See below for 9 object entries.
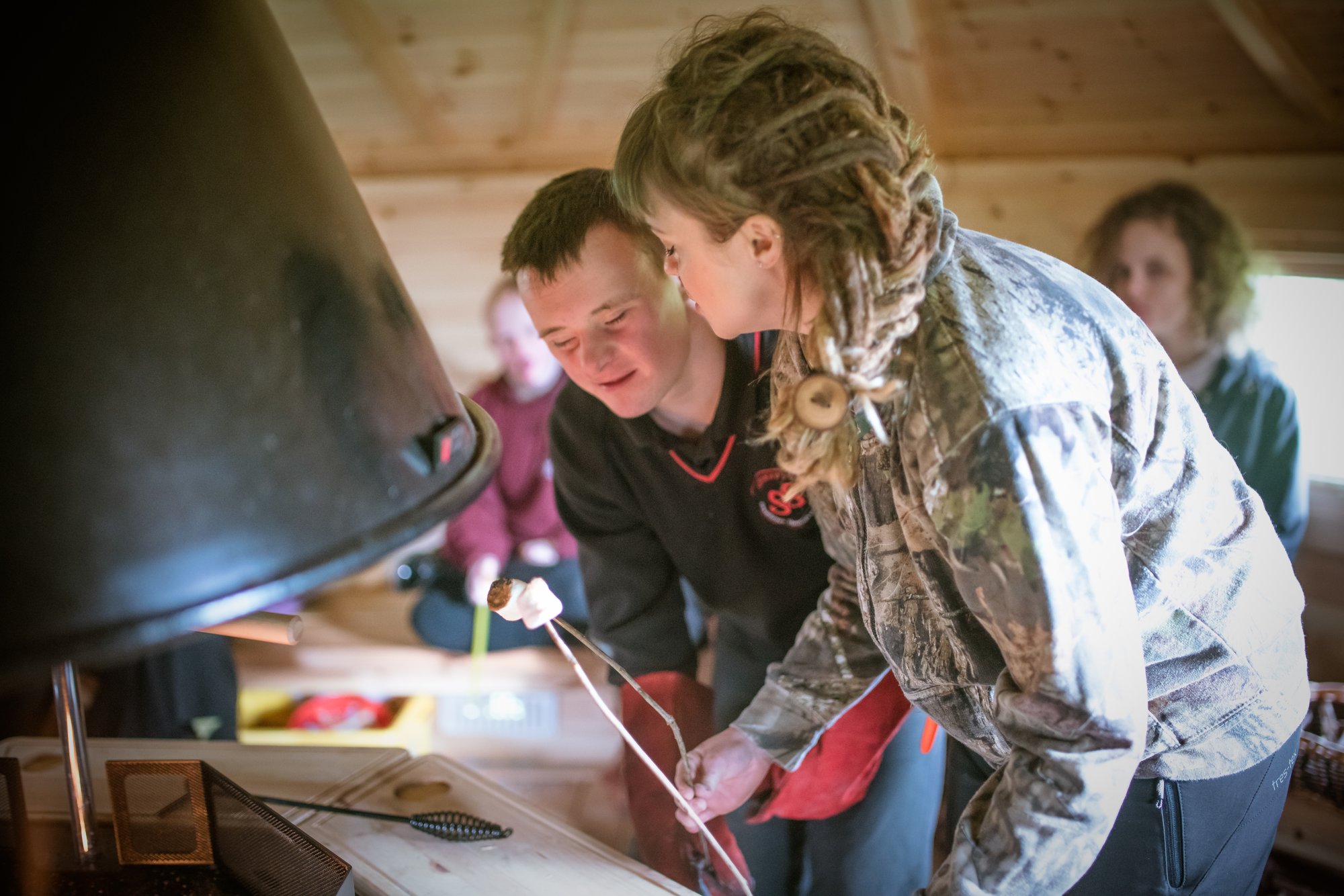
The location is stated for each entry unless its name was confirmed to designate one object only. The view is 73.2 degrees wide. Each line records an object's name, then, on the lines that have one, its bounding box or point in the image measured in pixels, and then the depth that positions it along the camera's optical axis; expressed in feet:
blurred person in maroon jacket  9.00
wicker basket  6.17
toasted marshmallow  2.79
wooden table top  3.18
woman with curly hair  6.31
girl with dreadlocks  2.07
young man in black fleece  3.70
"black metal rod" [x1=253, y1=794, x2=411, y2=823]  3.58
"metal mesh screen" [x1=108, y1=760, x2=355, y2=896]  2.92
